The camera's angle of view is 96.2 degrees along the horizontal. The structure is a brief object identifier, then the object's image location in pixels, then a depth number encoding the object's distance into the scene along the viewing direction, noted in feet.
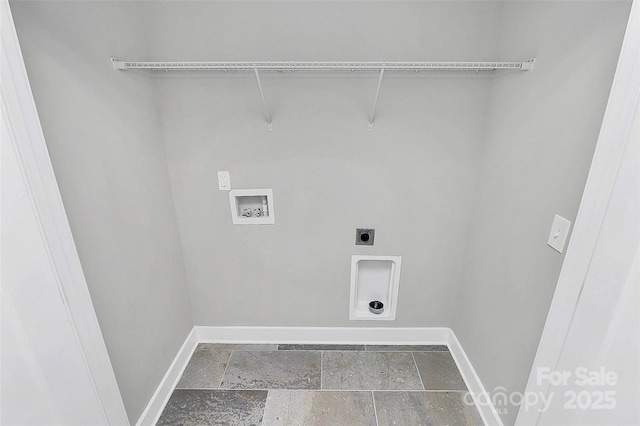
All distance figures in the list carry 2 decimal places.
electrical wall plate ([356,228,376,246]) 6.01
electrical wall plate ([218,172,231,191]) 5.68
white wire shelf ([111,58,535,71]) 4.16
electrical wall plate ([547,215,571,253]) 3.44
